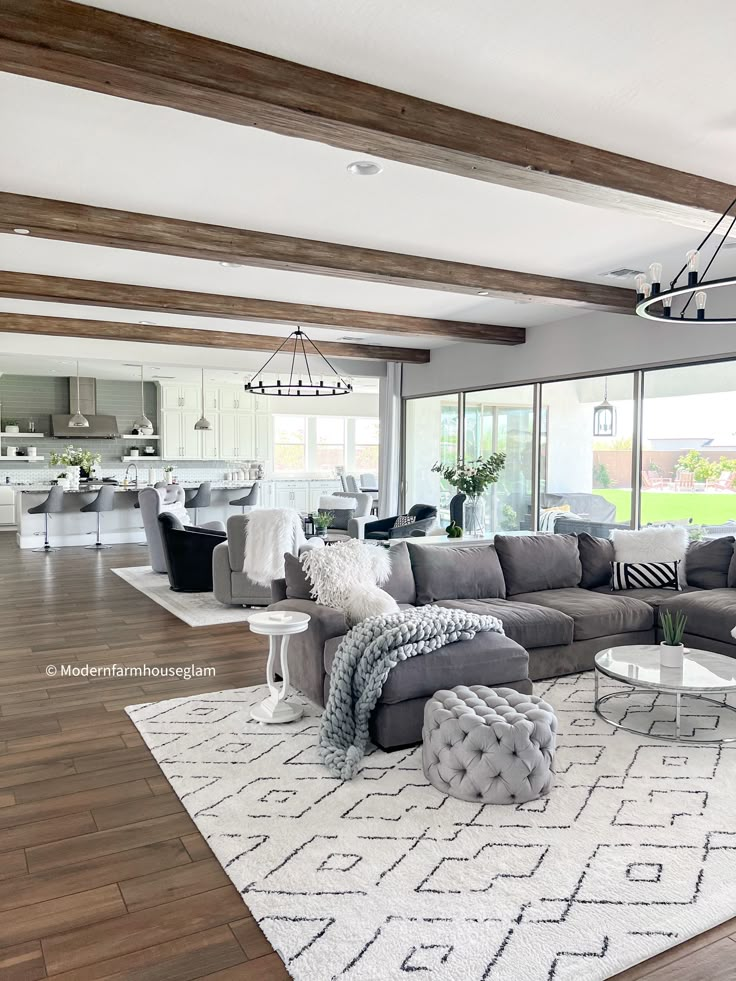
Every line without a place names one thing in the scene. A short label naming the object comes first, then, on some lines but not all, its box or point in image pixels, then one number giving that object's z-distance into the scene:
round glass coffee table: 3.46
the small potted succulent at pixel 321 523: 8.12
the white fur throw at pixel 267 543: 6.34
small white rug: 6.14
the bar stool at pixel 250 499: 11.80
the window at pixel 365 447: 15.13
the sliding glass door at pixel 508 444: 8.47
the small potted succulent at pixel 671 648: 3.72
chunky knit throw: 3.35
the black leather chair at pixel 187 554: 7.12
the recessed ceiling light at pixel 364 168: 3.58
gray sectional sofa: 3.53
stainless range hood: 12.48
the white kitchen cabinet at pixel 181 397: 13.19
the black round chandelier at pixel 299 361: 7.75
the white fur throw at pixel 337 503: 10.54
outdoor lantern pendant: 7.26
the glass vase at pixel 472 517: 7.15
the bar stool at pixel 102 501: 10.52
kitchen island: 10.48
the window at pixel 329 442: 14.77
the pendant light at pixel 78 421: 11.70
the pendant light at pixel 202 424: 12.48
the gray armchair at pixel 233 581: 6.48
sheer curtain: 10.79
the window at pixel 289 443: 14.48
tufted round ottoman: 2.91
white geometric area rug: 2.07
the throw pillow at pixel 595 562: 5.53
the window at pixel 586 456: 7.12
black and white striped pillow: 5.36
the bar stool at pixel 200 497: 11.11
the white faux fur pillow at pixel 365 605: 3.95
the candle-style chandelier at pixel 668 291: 2.95
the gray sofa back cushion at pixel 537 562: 5.22
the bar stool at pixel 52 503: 10.20
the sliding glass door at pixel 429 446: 9.95
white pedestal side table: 3.62
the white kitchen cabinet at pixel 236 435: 13.55
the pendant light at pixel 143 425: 12.60
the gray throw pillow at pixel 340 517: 10.22
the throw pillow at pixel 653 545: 5.48
